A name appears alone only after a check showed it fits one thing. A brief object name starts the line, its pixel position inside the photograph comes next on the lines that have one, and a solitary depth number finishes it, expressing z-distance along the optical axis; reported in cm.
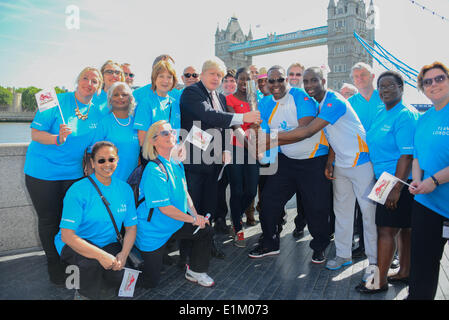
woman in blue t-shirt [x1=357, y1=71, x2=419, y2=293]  287
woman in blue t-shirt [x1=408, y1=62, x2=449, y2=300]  226
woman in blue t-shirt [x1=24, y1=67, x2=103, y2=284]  299
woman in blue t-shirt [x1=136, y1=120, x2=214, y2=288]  295
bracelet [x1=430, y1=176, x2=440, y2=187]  225
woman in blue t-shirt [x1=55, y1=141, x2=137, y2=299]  263
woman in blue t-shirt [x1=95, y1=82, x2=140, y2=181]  325
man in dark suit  340
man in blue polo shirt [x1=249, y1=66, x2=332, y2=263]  359
